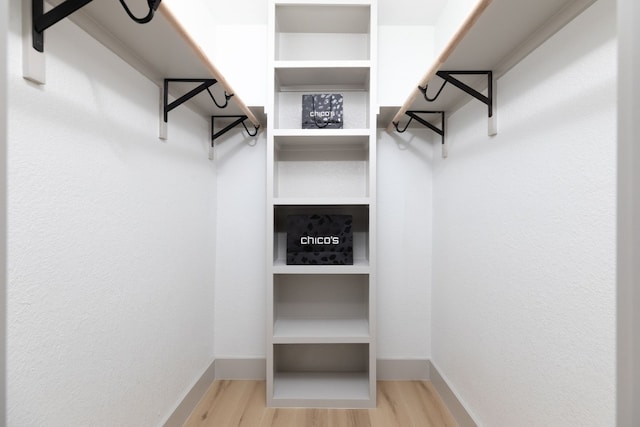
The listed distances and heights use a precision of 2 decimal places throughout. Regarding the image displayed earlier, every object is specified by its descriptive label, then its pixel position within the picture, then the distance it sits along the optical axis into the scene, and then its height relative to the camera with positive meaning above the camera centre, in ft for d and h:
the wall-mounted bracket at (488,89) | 3.94 +1.46
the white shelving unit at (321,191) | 5.49 +0.43
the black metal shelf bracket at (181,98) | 4.24 +1.51
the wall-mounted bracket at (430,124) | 5.66 +1.59
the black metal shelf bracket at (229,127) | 5.83 +1.55
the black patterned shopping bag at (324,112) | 5.69 +1.70
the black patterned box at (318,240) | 5.68 -0.43
